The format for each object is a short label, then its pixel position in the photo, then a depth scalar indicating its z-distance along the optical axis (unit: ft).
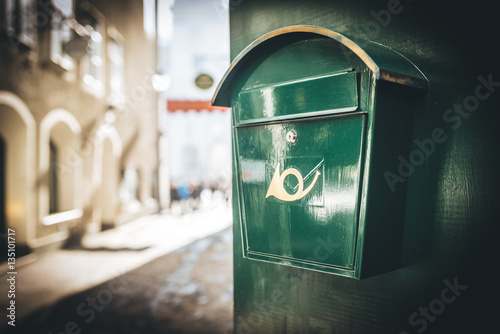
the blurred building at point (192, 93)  93.71
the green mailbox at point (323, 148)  5.34
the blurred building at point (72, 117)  22.85
